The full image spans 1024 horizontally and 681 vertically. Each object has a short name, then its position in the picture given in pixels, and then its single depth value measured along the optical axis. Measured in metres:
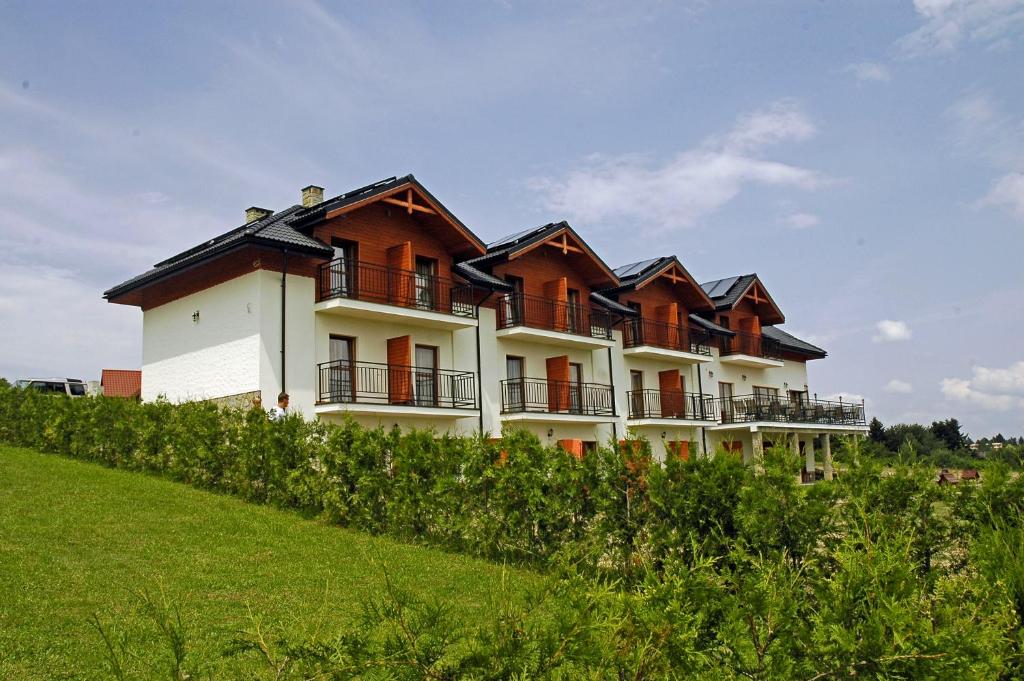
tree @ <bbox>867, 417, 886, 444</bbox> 52.89
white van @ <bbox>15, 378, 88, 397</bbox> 30.89
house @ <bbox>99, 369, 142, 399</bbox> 31.30
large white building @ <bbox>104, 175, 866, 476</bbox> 19.05
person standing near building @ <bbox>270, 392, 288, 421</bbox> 15.22
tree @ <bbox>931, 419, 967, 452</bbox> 51.36
